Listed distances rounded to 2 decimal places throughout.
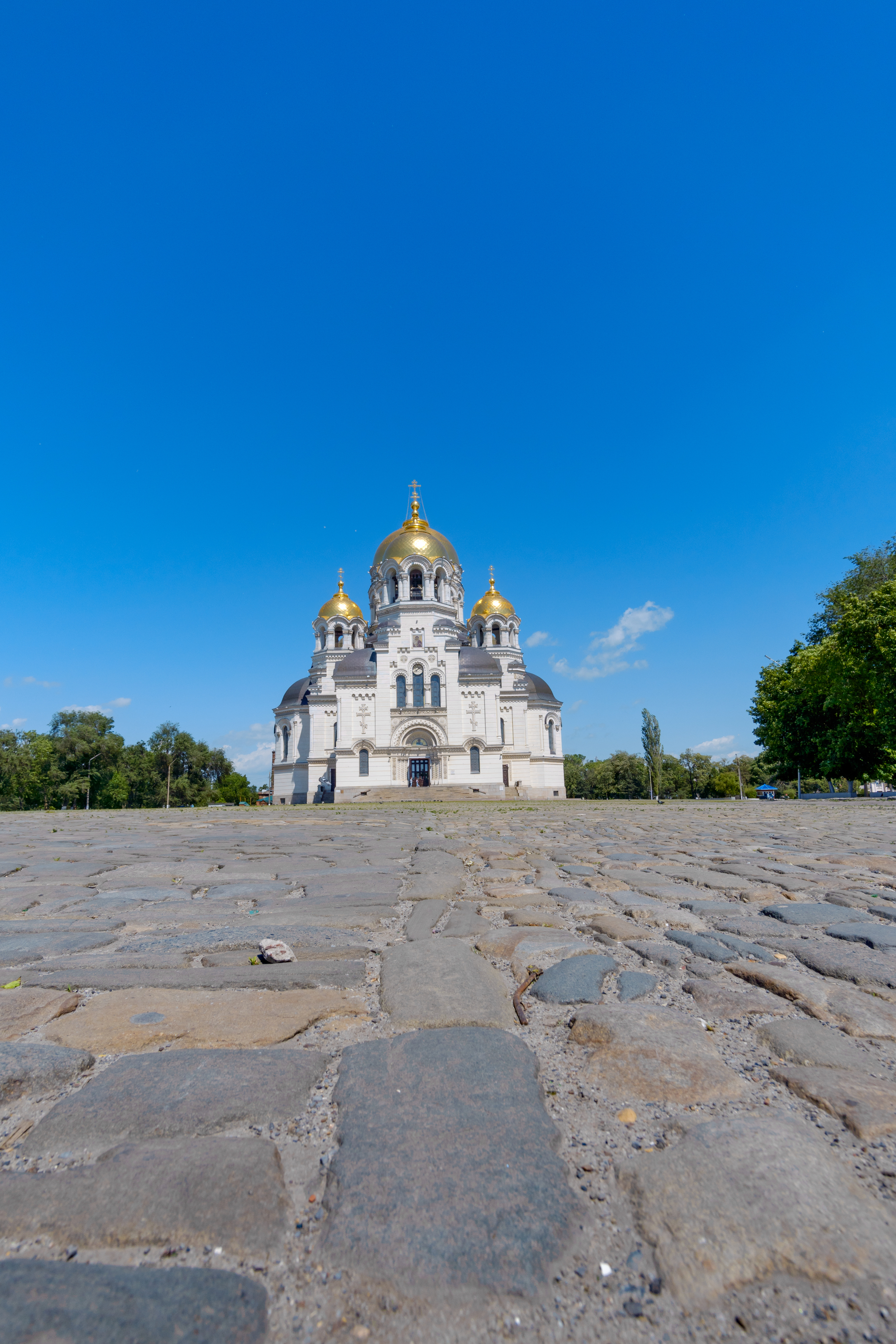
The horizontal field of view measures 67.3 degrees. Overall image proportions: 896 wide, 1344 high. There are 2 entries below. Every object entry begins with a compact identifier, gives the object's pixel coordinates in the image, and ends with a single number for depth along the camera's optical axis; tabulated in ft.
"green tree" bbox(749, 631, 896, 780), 78.23
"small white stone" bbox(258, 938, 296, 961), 8.71
